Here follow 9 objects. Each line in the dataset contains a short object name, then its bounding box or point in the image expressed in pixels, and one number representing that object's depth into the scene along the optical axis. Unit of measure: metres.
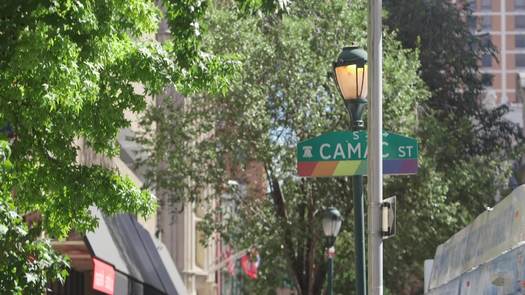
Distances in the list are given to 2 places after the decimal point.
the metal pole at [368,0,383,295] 11.41
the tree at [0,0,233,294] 11.68
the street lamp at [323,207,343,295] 24.95
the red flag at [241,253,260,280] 45.76
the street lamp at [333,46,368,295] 12.56
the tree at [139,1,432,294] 28.50
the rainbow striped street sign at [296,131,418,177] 11.95
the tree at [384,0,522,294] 30.67
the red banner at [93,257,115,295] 21.44
